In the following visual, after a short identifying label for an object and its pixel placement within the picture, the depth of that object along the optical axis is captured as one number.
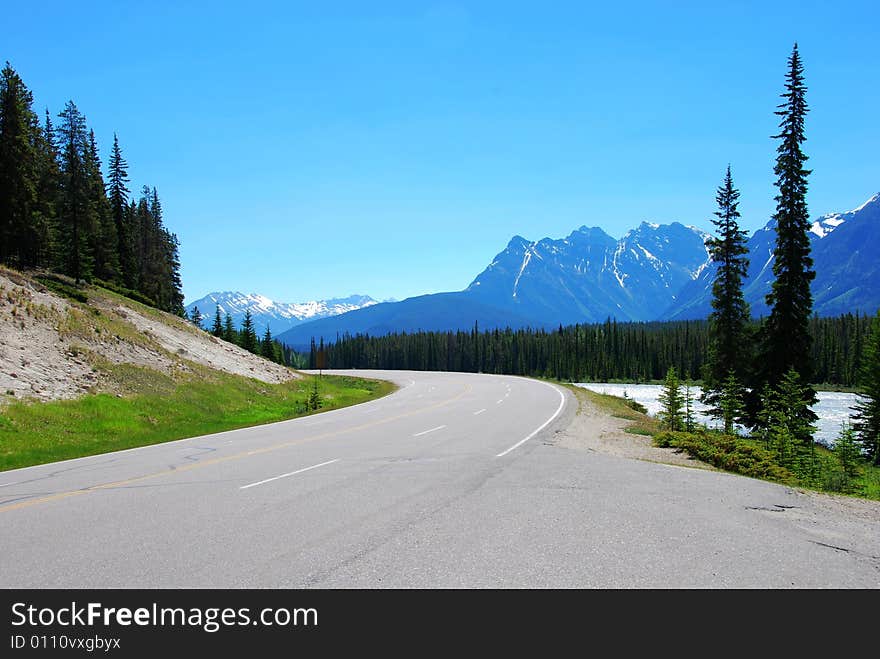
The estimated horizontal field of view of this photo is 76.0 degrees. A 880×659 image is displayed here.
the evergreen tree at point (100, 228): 52.97
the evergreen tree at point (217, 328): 82.66
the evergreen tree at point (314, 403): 30.73
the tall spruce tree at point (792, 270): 29.31
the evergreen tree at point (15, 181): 38.88
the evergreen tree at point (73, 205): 45.00
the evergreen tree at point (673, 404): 23.45
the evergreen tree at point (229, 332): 83.38
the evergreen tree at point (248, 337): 84.80
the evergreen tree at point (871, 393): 31.76
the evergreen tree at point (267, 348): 92.69
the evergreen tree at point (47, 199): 43.97
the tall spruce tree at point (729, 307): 35.00
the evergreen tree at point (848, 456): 16.72
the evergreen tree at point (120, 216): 62.50
